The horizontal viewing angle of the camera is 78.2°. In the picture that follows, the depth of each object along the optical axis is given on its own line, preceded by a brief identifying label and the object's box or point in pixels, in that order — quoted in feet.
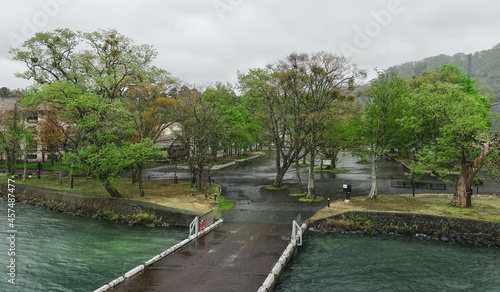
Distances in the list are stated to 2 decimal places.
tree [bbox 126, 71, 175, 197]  107.65
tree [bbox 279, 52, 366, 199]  87.10
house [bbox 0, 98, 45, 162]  175.67
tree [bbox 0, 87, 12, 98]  240.18
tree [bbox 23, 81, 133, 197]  80.18
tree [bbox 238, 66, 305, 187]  98.17
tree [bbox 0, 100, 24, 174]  121.19
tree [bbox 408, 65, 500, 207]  69.51
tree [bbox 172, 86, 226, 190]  100.26
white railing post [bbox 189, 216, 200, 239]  60.54
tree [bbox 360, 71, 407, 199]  83.05
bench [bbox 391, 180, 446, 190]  97.67
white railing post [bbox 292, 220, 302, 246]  57.52
